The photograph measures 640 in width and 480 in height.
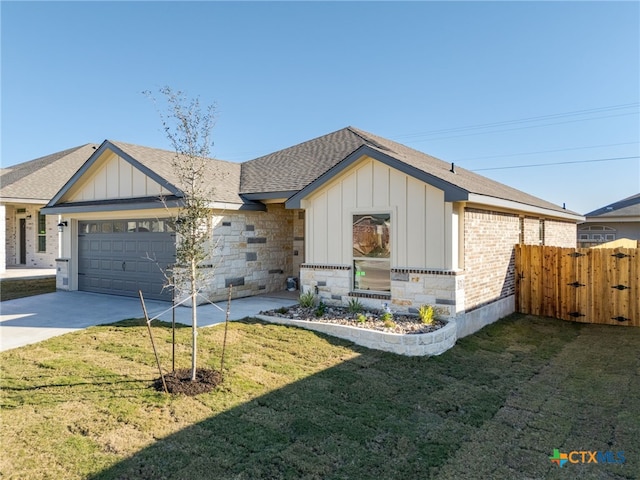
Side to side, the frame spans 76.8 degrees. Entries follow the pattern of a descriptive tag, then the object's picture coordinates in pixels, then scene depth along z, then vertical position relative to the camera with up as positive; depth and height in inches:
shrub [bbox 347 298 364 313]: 359.3 -59.0
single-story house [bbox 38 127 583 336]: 338.6 +13.4
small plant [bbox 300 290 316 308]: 385.1 -57.3
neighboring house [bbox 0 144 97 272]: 694.5 +62.6
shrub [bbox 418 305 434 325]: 319.9 -59.2
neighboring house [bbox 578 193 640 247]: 844.0 +35.8
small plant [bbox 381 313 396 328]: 311.6 -64.1
